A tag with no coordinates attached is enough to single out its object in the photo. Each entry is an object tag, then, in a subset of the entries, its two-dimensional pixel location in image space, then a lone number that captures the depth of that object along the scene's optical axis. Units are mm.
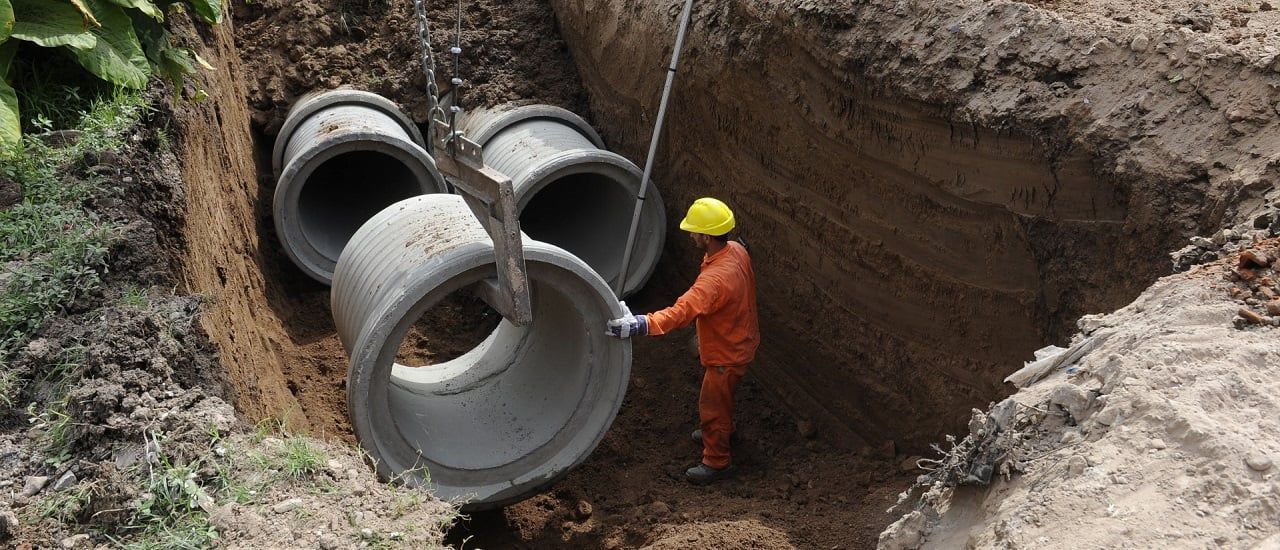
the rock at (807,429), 6523
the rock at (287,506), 3826
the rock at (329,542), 3720
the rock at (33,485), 3754
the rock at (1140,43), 4785
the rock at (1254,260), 3637
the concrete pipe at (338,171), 8211
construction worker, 5949
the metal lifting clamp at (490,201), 5066
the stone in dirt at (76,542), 3576
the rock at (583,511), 6023
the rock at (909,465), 5660
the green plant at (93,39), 5426
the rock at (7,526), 3609
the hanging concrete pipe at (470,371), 5250
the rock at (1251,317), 3340
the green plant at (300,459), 4012
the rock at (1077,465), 3039
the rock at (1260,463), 2781
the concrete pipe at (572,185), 7949
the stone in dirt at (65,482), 3771
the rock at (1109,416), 3146
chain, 5488
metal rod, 7148
